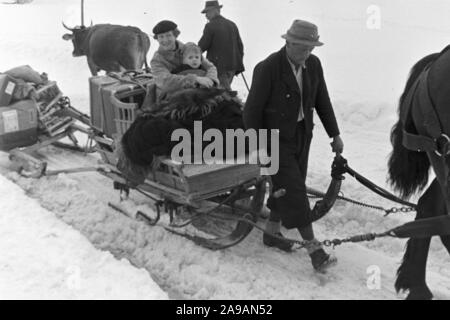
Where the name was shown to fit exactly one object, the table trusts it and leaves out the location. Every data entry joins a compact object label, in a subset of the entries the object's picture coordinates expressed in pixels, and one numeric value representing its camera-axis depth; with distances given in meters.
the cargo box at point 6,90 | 6.35
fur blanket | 4.44
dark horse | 3.24
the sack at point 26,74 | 6.75
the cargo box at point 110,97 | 5.27
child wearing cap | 4.78
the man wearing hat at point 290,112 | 4.01
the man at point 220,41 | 7.61
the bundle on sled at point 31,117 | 6.25
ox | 8.94
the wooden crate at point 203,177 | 4.25
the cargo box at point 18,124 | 6.25
